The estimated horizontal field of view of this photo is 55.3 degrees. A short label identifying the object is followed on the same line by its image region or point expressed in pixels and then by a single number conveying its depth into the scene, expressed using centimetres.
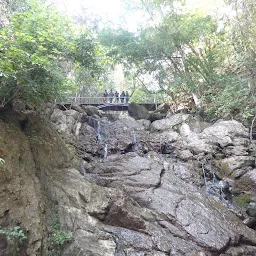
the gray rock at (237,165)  1145
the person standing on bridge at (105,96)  2208
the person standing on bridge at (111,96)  2213
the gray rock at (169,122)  1667
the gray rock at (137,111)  1895
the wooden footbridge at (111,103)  2067
